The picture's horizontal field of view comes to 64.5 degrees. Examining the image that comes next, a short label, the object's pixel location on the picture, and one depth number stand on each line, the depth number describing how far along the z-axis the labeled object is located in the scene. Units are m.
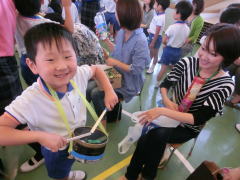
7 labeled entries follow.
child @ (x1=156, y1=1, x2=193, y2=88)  3.04
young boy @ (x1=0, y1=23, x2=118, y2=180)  0.94
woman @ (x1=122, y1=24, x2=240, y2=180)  1.42
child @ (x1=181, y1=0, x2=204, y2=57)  3.35
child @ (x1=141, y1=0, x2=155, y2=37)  3.83
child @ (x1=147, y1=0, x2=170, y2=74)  3.35
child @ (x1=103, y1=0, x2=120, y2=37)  4.46
